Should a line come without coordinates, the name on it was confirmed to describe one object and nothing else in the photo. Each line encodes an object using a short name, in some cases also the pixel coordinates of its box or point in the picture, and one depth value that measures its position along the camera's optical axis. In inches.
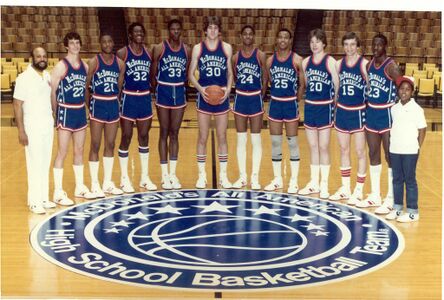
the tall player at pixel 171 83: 256.5
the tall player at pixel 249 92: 258.2
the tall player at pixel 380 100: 229.5
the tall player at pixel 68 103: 236.5
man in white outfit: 225.3
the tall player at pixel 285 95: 253.6
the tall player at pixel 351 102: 237.8
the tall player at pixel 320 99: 245.4
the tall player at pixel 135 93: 252.4
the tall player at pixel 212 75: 257.3
